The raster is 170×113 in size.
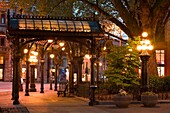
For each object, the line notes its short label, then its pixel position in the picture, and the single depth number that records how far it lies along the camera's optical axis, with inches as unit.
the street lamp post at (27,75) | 1227.2
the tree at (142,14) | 1133.1
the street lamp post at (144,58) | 958.4
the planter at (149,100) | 866.1
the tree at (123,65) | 971.9
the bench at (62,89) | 1176.6
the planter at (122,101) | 846.5
